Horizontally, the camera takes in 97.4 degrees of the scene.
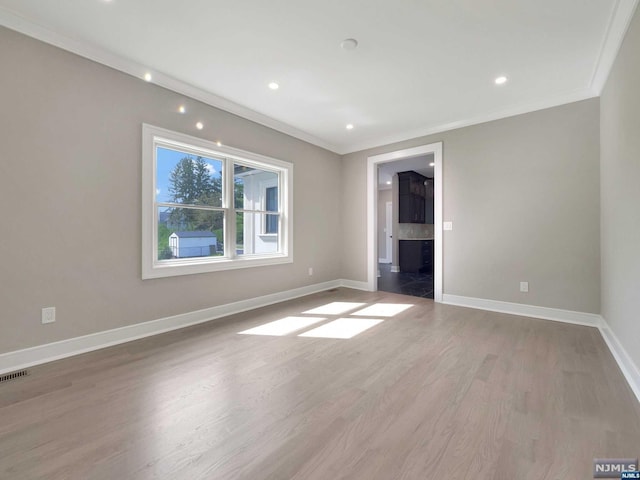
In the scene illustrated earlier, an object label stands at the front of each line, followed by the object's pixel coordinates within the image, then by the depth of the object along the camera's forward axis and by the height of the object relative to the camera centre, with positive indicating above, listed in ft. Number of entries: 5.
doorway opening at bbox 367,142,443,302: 14.65 +1.59
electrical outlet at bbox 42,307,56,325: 7.71 -2.02
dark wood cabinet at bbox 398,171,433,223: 24.48 +3.95
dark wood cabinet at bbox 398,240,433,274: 24.35 -1.29
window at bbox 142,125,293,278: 9.98 +1.46
